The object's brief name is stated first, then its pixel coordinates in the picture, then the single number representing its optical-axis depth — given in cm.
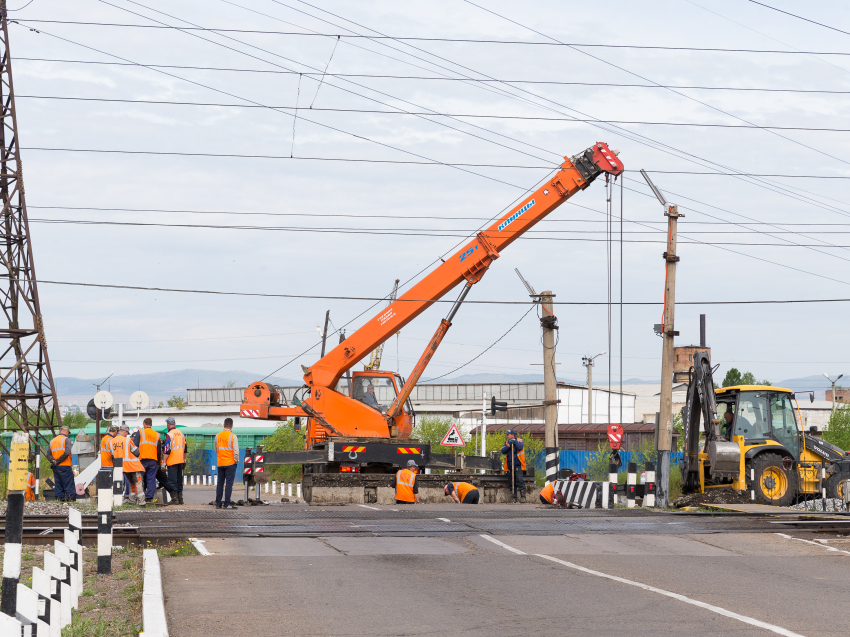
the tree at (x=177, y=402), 11830
